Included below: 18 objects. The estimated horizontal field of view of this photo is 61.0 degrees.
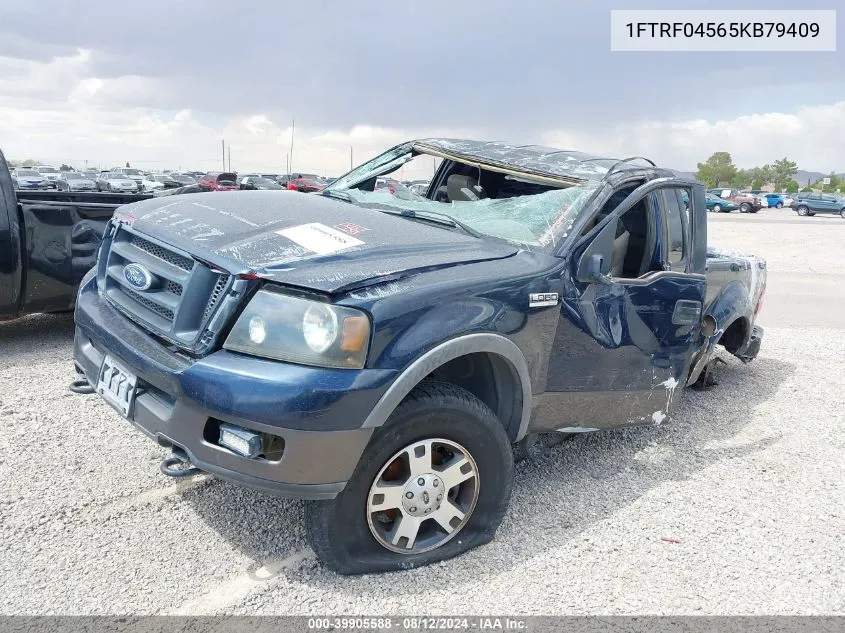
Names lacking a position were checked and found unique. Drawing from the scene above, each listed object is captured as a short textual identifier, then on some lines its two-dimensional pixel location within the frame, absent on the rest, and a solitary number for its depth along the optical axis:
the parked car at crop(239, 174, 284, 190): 27.40
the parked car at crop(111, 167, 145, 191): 36.73
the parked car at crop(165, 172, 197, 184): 41.16
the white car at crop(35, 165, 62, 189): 30.74
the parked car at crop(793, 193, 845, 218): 44.94
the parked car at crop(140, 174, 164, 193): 32.83
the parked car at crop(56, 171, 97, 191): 31.45
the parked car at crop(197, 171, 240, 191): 31.46
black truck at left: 5.57
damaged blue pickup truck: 2.57
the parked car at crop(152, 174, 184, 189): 41.05
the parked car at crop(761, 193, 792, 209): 58.78
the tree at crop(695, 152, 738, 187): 113.25
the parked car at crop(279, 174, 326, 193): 39.30
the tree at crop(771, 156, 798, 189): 116.44
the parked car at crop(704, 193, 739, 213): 48.06
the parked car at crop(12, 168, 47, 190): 28.17
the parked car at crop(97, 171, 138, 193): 32.62
